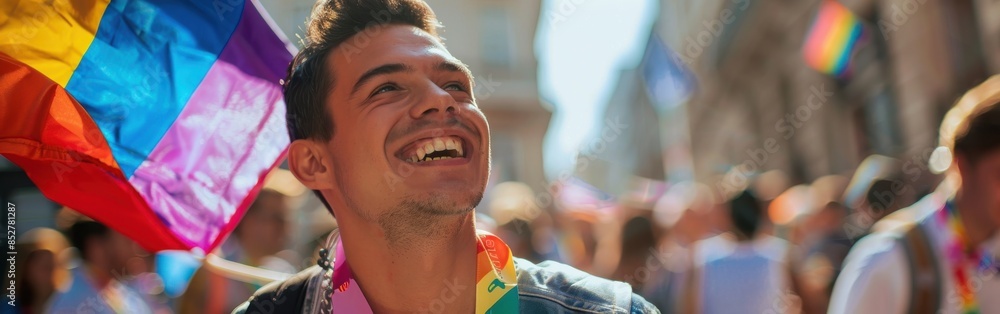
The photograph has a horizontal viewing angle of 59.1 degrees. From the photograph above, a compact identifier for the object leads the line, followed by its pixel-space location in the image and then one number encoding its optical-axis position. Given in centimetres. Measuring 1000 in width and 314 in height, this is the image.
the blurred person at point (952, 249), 278
